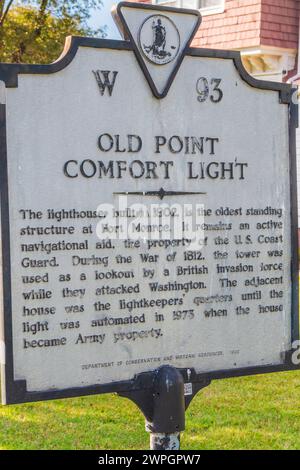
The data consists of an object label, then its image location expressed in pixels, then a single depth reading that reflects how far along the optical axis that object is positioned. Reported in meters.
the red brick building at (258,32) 15.27
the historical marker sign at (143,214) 3.59
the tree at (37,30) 16.73
